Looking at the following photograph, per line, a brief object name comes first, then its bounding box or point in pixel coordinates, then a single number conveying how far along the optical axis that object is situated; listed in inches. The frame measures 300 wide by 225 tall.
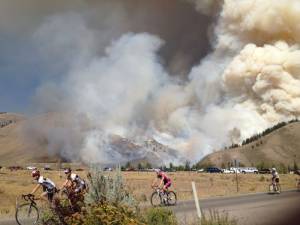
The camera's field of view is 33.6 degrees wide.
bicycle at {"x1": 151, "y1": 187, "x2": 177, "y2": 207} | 1068.5
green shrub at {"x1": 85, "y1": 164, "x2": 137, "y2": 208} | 540.7
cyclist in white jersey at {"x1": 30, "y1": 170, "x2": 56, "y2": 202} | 713.6
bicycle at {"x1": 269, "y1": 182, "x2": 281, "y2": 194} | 1517.0
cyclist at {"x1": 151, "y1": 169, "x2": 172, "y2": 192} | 1040.2
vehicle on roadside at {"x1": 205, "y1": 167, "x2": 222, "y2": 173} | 5423.2
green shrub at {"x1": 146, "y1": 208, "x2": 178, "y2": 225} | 559.2
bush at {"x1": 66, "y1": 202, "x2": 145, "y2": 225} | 425.7
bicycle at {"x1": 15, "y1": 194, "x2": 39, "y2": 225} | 749.9
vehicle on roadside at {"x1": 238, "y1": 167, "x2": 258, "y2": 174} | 5340.1
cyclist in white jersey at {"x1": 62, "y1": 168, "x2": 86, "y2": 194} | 630.5
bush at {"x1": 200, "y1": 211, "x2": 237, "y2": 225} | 544.7
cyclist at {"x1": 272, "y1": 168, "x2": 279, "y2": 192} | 1518.2
